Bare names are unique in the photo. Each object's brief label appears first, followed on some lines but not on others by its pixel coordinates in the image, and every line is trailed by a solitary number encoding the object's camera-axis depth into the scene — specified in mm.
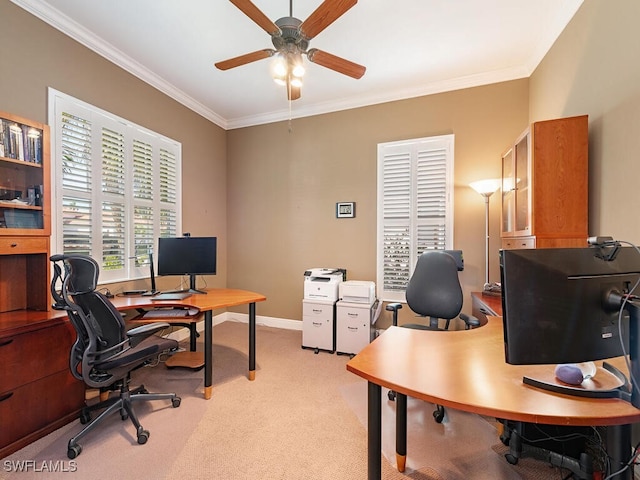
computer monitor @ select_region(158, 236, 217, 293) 3018
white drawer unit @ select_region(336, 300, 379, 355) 3156
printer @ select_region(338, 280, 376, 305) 3203
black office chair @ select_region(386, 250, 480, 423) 2369
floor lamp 2854
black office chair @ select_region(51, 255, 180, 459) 1689
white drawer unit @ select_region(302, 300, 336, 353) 3305
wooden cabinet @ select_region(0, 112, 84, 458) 1732
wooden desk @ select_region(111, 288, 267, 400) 2316
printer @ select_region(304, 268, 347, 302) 3361
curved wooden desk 842
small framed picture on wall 3717
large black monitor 912
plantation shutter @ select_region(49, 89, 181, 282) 2445
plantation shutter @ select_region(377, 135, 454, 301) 3303
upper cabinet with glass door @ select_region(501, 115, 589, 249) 1888
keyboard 2348
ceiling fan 1640
